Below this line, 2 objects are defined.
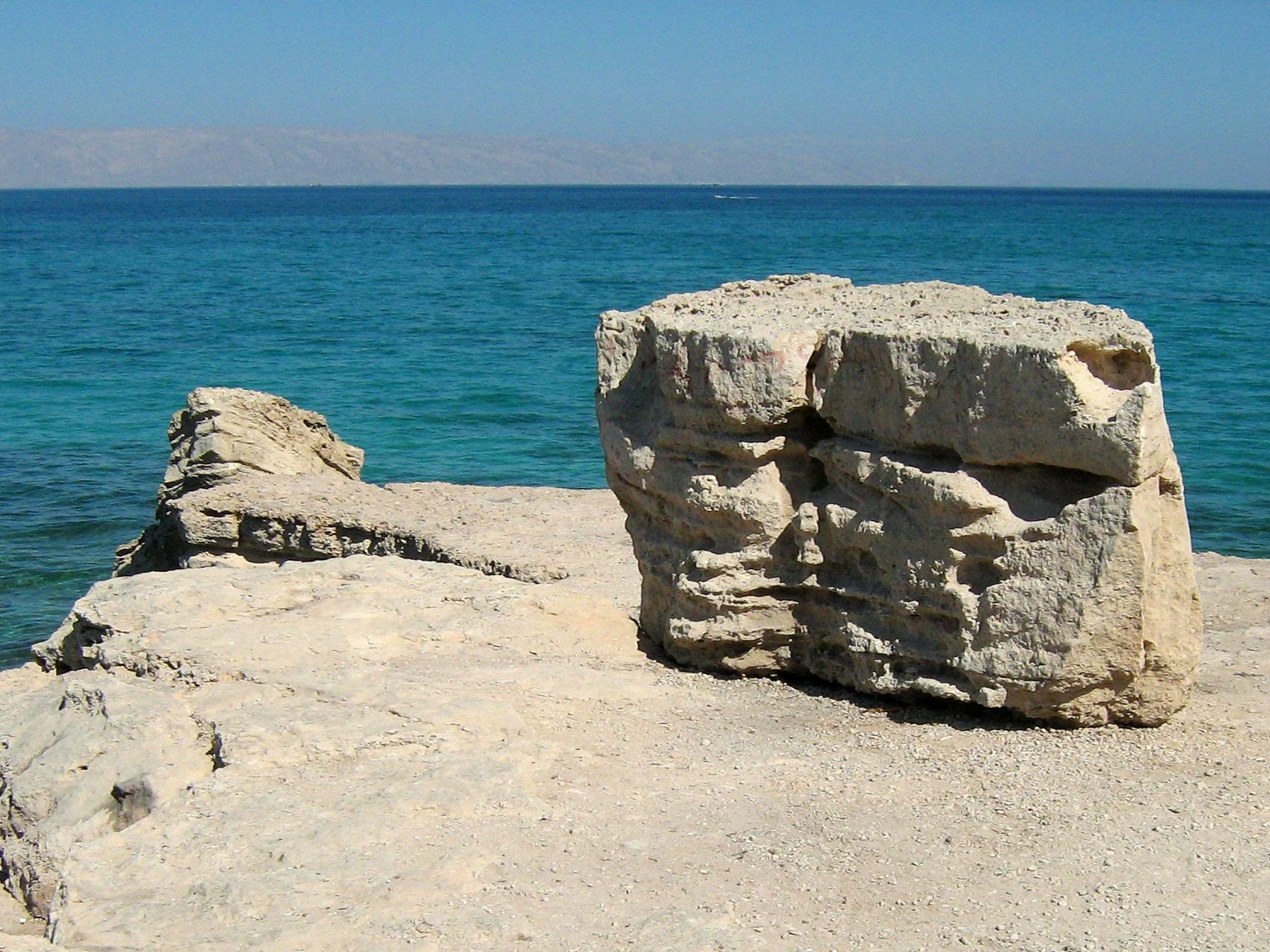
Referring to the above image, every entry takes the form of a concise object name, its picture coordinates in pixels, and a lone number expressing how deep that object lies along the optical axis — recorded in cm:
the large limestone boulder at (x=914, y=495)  598
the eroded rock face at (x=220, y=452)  1159
